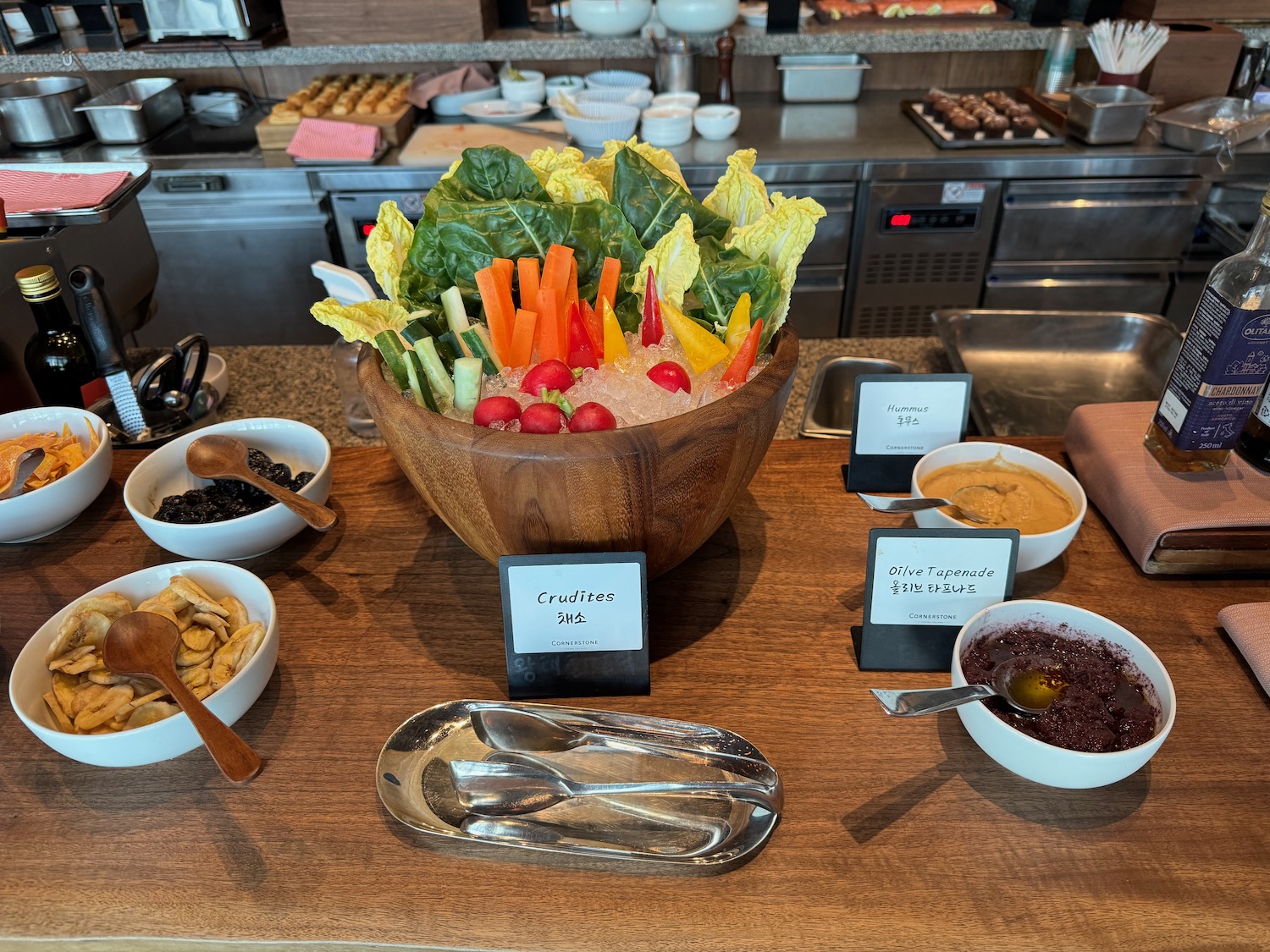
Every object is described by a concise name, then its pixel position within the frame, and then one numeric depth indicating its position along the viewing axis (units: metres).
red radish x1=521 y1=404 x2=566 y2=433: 0.82
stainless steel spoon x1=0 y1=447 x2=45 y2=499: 1.09
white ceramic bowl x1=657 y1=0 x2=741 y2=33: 3.18
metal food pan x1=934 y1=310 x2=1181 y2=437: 1.67
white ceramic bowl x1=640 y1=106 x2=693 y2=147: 3.03
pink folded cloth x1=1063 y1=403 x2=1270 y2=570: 0.97
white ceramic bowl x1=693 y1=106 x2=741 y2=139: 3.07
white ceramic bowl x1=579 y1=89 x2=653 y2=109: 3.21
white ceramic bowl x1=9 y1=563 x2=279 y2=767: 0.76
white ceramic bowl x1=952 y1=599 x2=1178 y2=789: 0.72
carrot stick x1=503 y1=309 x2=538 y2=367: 0.95
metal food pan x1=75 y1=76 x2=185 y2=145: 3.14
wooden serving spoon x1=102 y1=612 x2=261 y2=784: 0.78
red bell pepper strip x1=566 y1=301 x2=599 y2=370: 0.96
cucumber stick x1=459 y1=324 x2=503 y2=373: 0.94
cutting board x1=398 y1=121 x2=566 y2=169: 2.99
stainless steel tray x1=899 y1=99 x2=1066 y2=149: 2.96
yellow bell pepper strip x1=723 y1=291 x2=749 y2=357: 0.94
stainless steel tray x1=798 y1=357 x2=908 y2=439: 1.55
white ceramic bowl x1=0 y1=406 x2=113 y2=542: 1.05
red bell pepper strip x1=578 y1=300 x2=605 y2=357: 0.98
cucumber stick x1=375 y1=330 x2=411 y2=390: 0.88
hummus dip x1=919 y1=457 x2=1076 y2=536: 1.00
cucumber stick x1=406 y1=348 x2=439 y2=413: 0.88
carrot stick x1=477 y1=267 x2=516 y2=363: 0.95
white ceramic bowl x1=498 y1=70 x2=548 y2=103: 3.34
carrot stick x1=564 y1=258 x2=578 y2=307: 0.99
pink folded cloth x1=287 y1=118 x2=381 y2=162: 2.98
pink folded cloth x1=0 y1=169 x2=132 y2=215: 1.66
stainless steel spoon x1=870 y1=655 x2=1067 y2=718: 0.76
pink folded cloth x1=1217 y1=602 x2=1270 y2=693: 0.86
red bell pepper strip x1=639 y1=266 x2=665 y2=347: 0.98
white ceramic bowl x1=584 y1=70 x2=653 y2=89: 3.45
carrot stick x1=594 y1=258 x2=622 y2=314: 1.00
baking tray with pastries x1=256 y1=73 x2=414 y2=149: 3.08
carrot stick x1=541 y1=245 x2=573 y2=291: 0.97
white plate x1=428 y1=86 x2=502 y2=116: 3.36
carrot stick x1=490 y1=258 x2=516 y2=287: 0.97
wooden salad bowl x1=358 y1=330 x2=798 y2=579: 0.75
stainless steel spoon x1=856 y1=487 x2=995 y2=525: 0.99
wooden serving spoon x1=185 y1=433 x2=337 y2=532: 1.01
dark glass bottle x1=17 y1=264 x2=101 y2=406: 1.35
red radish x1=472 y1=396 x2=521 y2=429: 0.84
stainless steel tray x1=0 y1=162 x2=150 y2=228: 1.59
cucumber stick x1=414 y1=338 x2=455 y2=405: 0.89
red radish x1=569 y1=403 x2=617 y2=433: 0.82
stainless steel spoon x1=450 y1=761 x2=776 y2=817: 0.76
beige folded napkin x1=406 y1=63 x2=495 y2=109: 3.33
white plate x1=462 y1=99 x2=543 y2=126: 3.26
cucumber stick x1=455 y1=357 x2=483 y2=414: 0.85
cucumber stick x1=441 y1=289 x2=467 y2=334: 0.97
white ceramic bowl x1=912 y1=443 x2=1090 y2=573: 0.94
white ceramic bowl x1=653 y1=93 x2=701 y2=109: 3.21
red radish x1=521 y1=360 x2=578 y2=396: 0.89
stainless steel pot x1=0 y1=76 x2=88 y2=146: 3.13
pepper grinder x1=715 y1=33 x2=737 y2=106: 3.22
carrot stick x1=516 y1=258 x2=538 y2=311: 0.98
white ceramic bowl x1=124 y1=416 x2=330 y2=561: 1.00
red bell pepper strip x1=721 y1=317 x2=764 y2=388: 0.88
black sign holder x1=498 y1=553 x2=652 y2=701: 0.86
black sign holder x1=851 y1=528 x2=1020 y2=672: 0.89
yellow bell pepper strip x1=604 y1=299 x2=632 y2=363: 0.95
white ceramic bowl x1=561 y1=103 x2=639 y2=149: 3.01
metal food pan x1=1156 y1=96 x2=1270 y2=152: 2.91
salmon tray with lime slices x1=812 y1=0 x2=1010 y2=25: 3.46
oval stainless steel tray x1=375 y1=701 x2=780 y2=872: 0.75
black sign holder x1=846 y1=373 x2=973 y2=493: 1.13
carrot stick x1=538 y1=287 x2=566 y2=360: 0.95
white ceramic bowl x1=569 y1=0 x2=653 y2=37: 3.24
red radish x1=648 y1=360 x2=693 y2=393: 0.87
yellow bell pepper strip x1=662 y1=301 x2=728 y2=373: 0.92
